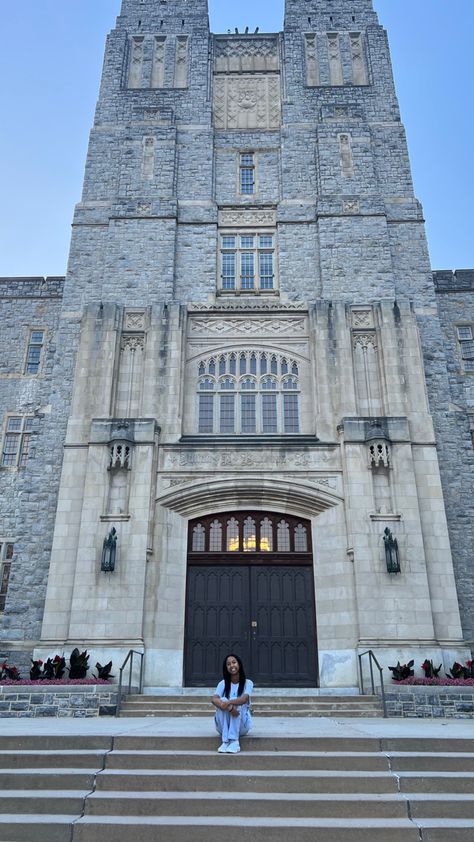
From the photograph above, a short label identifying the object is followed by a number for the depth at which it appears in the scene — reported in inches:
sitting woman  288.8
